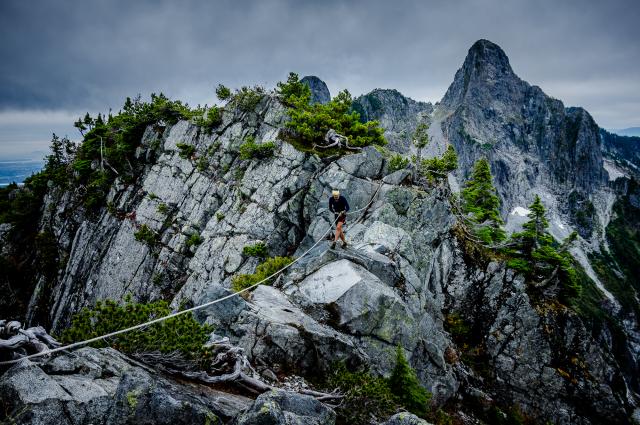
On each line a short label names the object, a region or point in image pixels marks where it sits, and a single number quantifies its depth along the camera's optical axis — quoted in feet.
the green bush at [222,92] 105.40
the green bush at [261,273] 48.39
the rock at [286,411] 18.33
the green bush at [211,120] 104.53
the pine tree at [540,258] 95.25
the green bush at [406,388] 36.06
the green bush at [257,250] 76.18
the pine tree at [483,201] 107.96
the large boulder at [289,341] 33.78
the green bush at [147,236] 96.48
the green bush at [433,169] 82.77
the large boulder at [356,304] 41.42
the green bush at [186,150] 105.91
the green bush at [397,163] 78.74
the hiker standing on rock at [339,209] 49.31
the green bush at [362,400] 26.91
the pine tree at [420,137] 90.68
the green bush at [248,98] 101.04
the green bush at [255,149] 88.52
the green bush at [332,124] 84.79
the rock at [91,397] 15.40
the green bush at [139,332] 24.48
